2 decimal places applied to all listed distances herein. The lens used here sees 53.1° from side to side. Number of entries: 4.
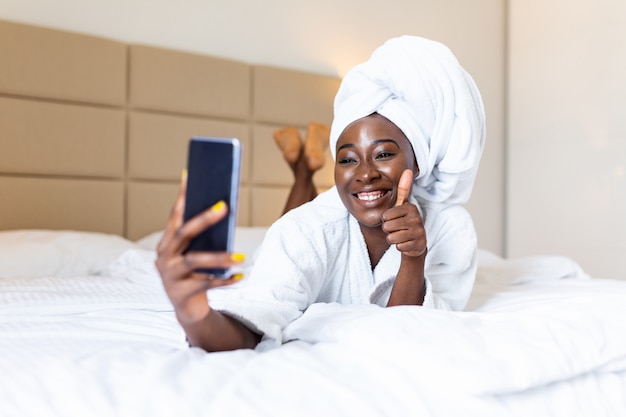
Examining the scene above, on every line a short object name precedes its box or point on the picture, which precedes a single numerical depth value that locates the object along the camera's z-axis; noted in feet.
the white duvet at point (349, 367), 2.15
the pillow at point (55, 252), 6.15
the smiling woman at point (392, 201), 3.36
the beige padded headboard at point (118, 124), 7.60
